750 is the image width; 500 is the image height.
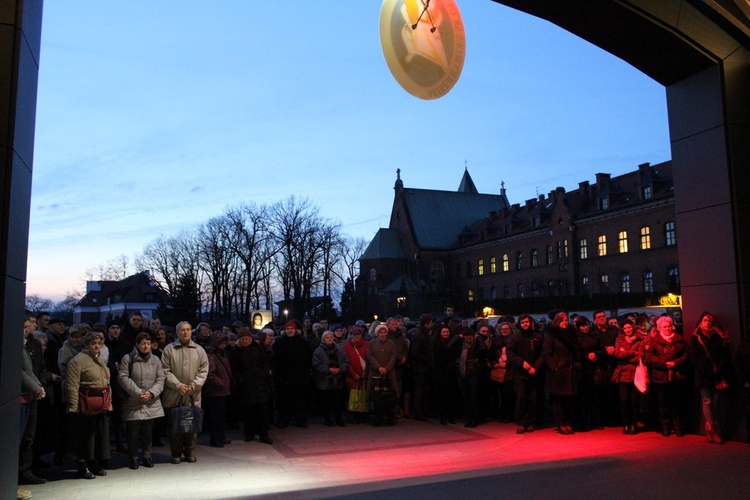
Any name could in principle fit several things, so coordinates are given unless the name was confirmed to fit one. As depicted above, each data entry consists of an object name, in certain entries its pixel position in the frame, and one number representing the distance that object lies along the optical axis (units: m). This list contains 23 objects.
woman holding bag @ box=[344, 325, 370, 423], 13.06
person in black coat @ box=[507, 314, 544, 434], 11.59
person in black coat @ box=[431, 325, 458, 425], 12.99
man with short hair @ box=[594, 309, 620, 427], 11.63
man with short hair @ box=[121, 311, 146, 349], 11.06
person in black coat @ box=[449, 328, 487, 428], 12.28
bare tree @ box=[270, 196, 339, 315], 64.81
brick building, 53.51
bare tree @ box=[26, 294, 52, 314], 116.20
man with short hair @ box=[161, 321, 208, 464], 9.32
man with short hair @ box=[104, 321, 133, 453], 10.33
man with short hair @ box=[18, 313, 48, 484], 7.81
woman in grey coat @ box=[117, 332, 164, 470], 8.96
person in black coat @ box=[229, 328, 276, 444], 11.02
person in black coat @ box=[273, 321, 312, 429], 12.59
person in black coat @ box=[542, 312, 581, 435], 11.16
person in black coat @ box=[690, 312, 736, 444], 9.75
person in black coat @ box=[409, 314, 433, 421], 13.36
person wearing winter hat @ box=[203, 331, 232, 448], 10.59
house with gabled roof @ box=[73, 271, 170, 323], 93.12
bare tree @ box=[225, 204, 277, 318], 64.19
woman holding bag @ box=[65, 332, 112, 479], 8.45
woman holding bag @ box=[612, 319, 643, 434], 10.86
